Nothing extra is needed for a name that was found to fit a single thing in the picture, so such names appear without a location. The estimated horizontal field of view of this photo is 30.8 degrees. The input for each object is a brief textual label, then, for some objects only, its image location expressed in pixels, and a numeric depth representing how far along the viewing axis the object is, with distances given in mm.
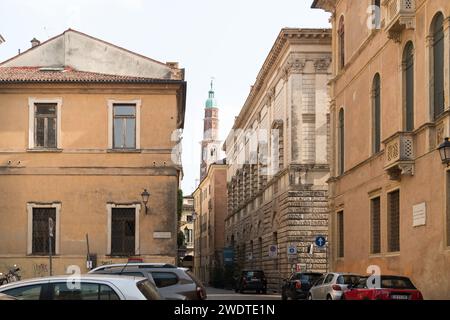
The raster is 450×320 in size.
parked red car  20953
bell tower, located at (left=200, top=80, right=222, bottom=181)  180250
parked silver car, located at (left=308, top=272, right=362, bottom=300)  24938
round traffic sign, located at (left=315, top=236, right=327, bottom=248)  34875
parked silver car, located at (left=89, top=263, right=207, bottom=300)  17328
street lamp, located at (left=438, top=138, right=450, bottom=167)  19750
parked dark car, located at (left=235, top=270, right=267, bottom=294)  52625
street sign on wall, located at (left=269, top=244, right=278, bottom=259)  45156
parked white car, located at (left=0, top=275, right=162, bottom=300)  9344
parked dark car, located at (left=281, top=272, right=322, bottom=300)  33938
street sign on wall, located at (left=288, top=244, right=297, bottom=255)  41062
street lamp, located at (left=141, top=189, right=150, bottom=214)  37125
